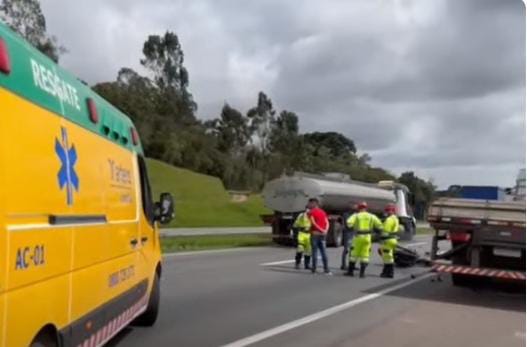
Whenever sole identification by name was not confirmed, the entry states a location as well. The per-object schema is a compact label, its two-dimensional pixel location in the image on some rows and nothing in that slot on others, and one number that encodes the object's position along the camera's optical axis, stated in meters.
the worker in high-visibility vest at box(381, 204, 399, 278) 16.02
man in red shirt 16.98
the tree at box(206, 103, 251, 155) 102.62
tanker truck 28.41
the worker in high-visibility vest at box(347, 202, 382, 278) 16.08
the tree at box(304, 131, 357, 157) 145.50
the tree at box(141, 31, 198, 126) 106.69
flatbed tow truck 12.56
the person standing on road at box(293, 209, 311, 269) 17.80
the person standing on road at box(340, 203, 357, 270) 17.67
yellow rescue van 4.02
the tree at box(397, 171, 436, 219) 86.72
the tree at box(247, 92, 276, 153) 106.94
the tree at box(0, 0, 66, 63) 64.81
